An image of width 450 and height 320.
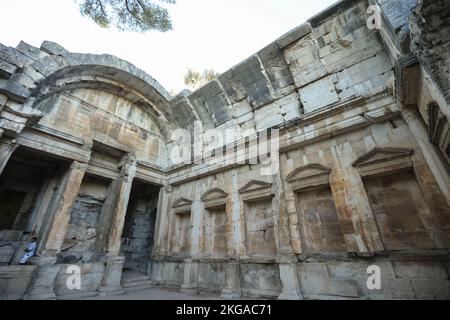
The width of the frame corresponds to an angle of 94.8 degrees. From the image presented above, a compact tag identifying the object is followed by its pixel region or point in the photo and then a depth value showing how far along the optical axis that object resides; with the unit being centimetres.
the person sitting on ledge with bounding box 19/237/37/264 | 494
